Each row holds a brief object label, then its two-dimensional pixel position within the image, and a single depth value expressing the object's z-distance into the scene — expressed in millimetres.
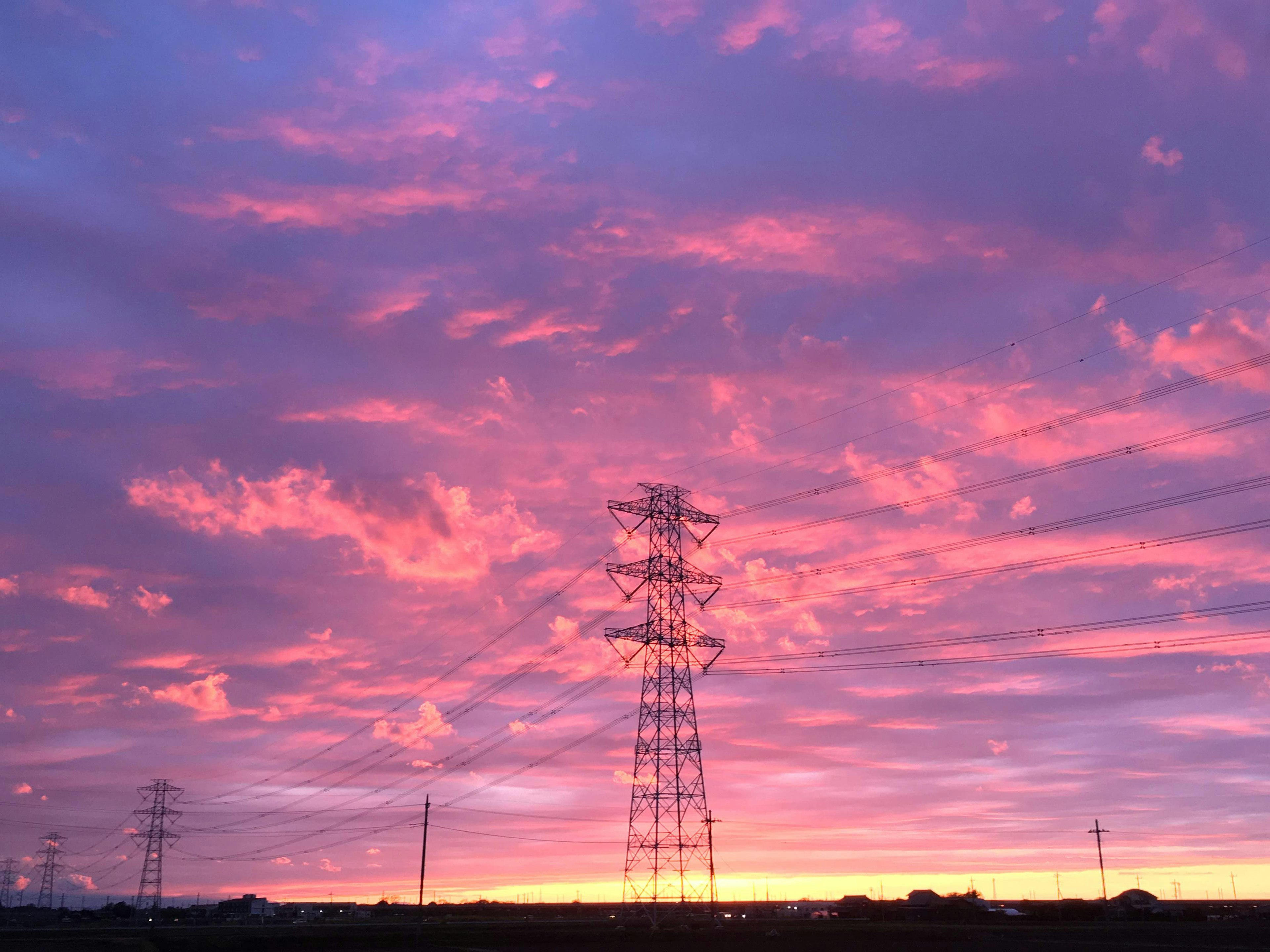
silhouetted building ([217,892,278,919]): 189125
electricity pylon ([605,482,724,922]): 77312
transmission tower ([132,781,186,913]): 167375
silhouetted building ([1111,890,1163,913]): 145875
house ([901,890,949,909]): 165000
